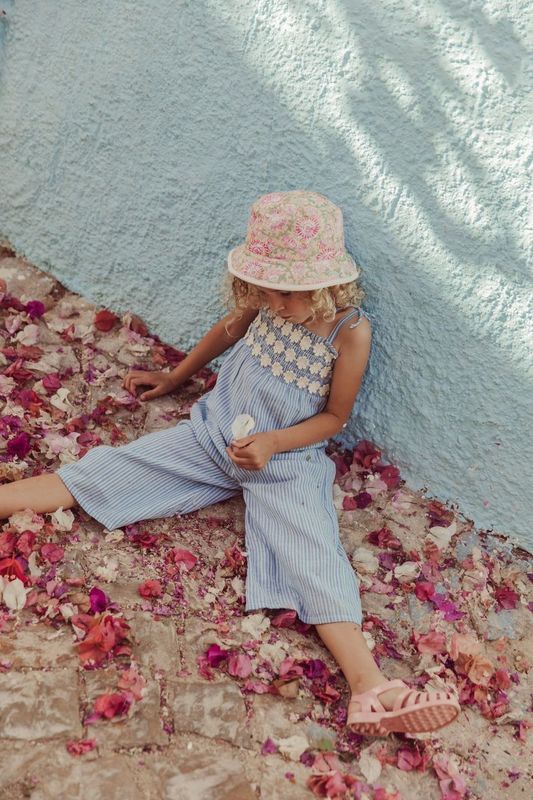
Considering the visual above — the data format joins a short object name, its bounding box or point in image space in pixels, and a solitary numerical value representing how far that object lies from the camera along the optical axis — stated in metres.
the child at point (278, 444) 2.32
